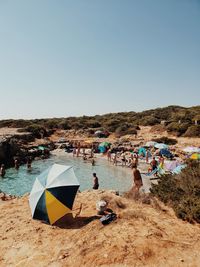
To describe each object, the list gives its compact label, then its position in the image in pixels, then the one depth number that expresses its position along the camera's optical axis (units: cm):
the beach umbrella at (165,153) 2570
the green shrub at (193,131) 3556
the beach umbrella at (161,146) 2726
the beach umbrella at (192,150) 2420
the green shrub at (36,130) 4388
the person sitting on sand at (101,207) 834
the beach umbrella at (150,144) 3003
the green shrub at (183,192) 812
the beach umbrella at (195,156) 1991
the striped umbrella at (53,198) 776
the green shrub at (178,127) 3791
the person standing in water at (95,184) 1398
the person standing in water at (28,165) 2419
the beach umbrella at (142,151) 2798
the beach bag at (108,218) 761
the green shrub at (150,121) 5084
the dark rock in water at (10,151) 2764
